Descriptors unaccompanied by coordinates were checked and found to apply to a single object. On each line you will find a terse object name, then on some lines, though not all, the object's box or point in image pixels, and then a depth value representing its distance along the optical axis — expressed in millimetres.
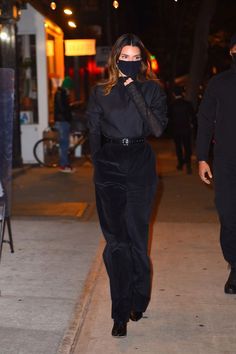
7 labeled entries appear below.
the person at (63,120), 13148
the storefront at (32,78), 13969
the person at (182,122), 13234
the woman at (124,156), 4207
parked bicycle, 14117
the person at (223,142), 5090
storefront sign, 18094
